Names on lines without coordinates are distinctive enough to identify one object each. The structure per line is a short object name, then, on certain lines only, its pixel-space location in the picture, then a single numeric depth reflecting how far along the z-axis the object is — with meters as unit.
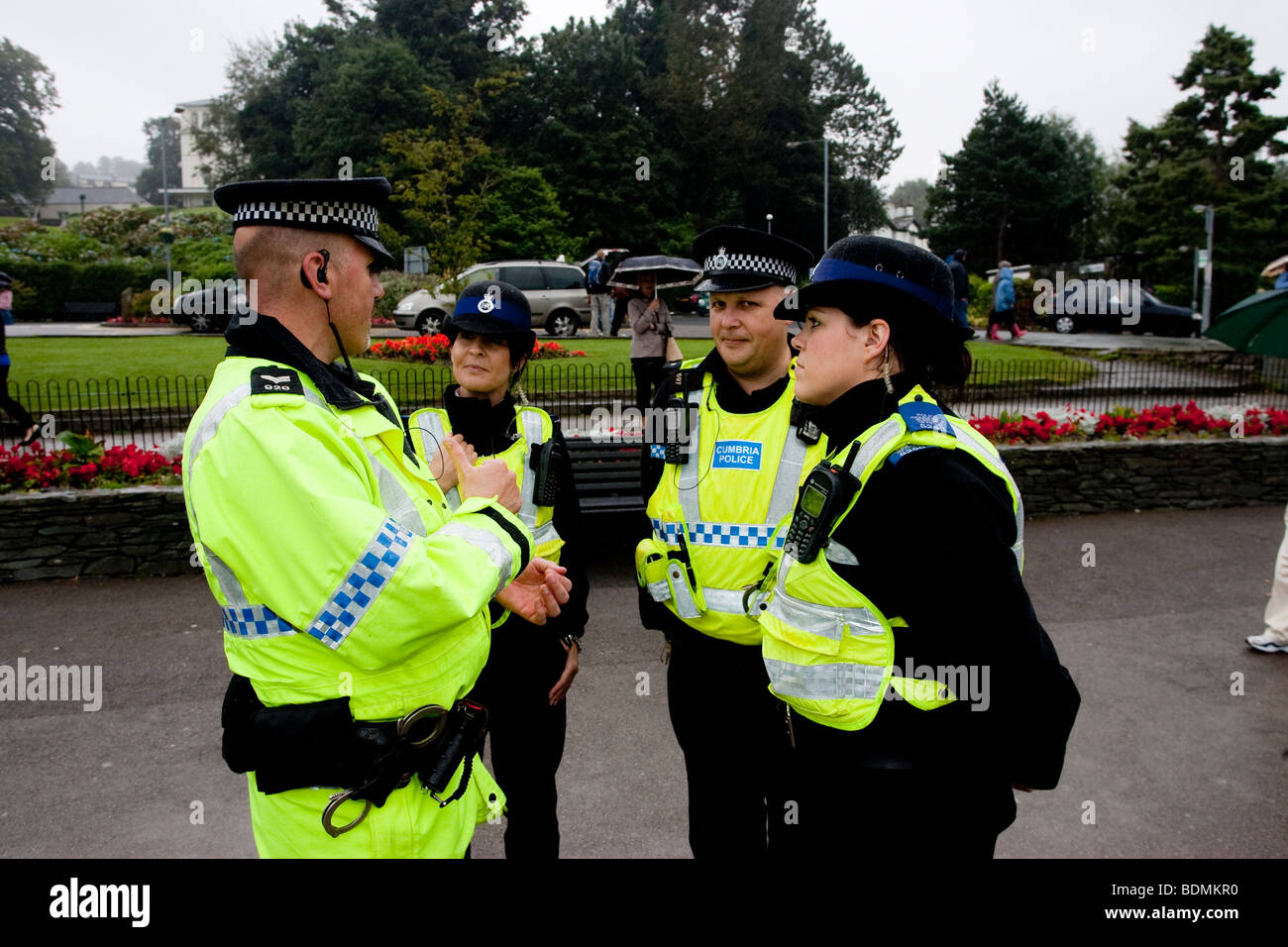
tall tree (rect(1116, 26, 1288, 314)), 27.73
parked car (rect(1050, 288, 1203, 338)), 26.31
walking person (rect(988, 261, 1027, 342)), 21.02
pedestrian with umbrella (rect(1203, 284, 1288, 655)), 5.38
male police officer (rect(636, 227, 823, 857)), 2.85
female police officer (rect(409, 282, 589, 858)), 3.01
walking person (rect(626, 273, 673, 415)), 10.06
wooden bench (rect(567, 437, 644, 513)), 7.09
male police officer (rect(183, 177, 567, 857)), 1.66
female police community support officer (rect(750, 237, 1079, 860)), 1.81
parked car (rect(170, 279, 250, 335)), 15.20
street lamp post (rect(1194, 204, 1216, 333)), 22.68
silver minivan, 19.36
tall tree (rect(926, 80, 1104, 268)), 40.62
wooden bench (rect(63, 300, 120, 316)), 29.47
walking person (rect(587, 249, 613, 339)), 20.81
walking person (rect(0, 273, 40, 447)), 9.20
